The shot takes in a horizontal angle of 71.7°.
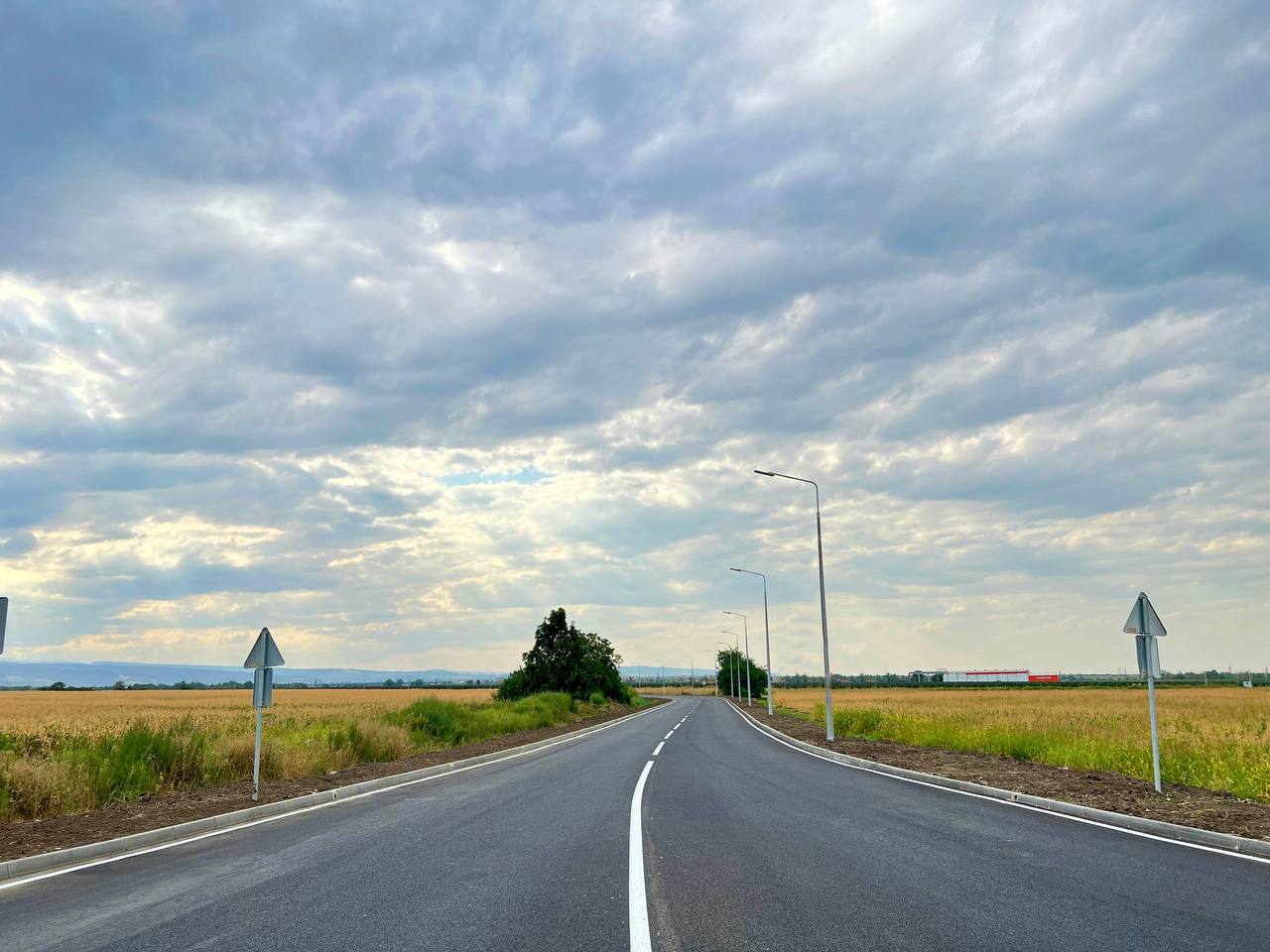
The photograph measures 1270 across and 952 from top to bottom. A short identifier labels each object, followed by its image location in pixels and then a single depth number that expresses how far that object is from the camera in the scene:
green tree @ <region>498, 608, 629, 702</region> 64.25
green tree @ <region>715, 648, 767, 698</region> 128.62
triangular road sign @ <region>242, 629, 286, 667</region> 14.80
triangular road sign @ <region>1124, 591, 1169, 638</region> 14.24
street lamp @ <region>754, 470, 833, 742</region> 27.06
